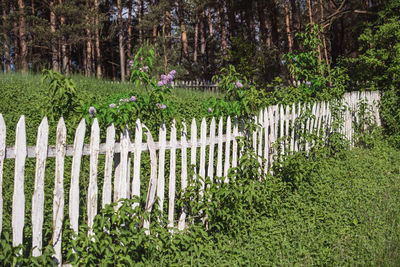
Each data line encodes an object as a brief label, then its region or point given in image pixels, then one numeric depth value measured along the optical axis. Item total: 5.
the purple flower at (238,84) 4.42
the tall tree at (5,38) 19.56
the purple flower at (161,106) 3.56
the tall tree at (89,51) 21.71
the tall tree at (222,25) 23.93
